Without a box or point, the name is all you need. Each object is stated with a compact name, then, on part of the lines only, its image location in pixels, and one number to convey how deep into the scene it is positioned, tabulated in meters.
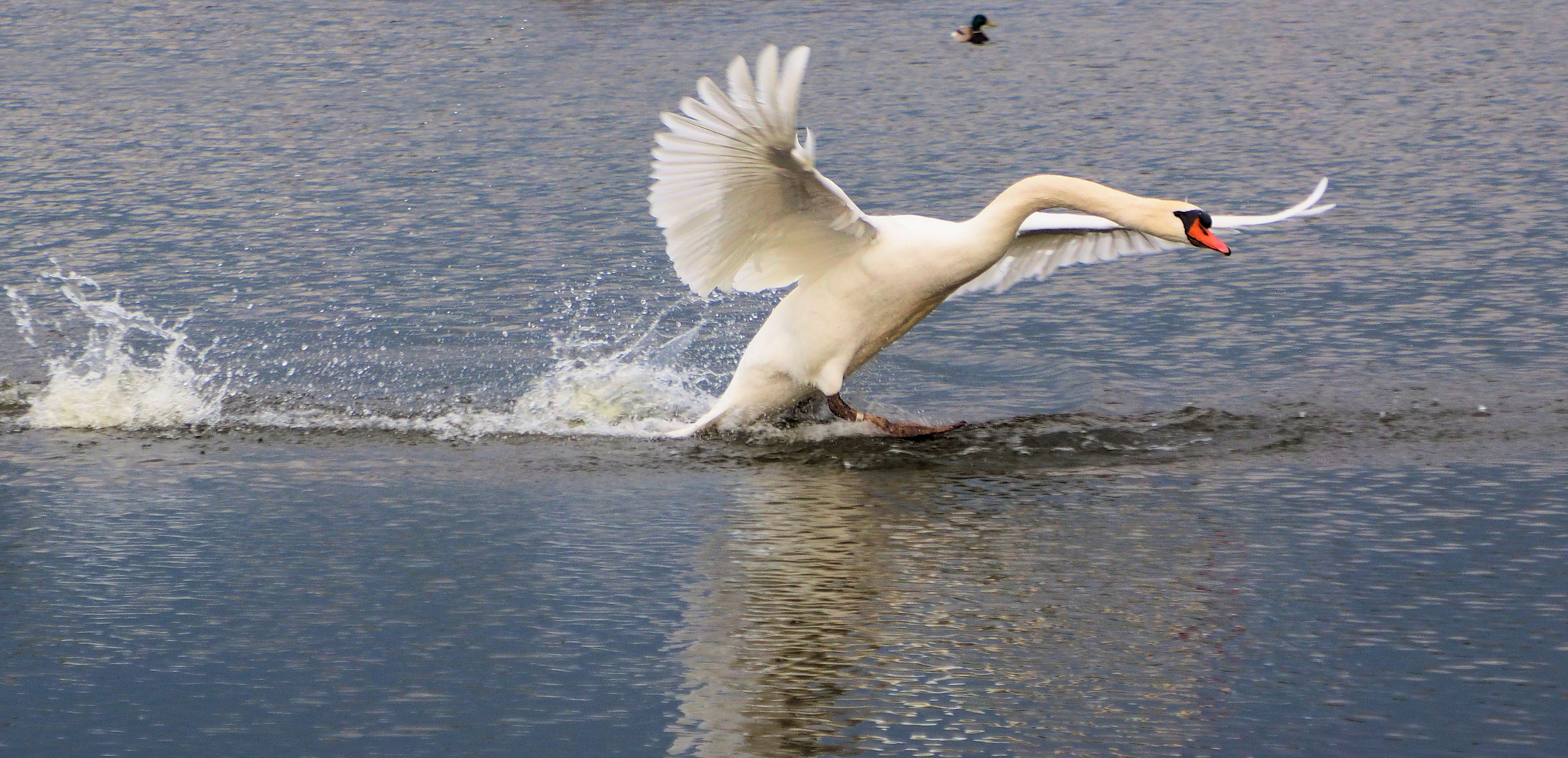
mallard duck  44.50
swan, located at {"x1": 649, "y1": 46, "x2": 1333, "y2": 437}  15.44
